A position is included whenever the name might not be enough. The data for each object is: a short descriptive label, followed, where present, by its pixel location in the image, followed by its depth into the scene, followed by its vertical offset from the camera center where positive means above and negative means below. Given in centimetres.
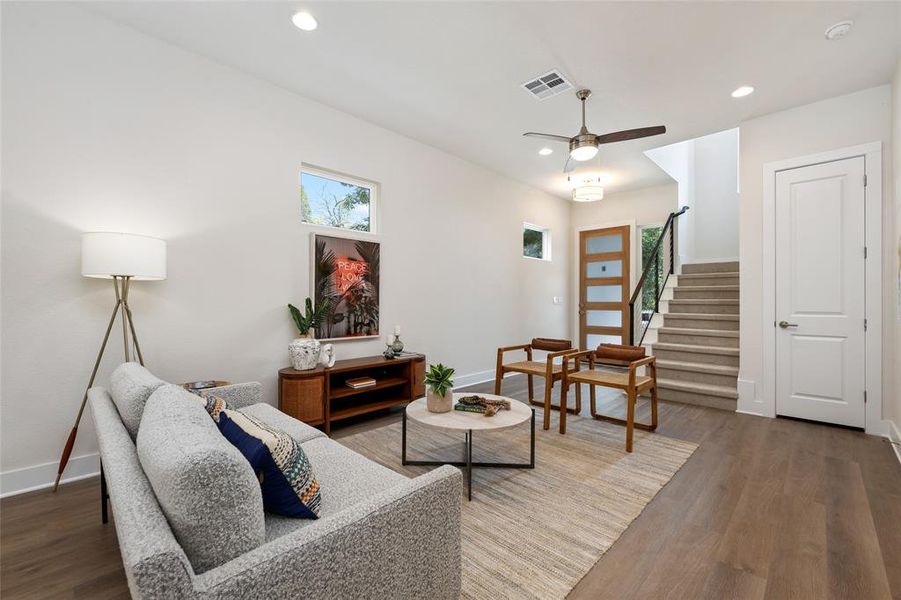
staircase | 429 -51
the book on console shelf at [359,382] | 356 -75
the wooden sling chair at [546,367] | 348 -66
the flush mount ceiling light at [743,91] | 345 +189
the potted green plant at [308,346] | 335 -39
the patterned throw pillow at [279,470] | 123 -55
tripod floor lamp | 232 +25
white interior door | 349 +9
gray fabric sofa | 75 -58
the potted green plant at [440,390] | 258 -59
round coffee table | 234 -74
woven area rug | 171 -116
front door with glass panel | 680 +29
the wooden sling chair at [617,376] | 306 -66
